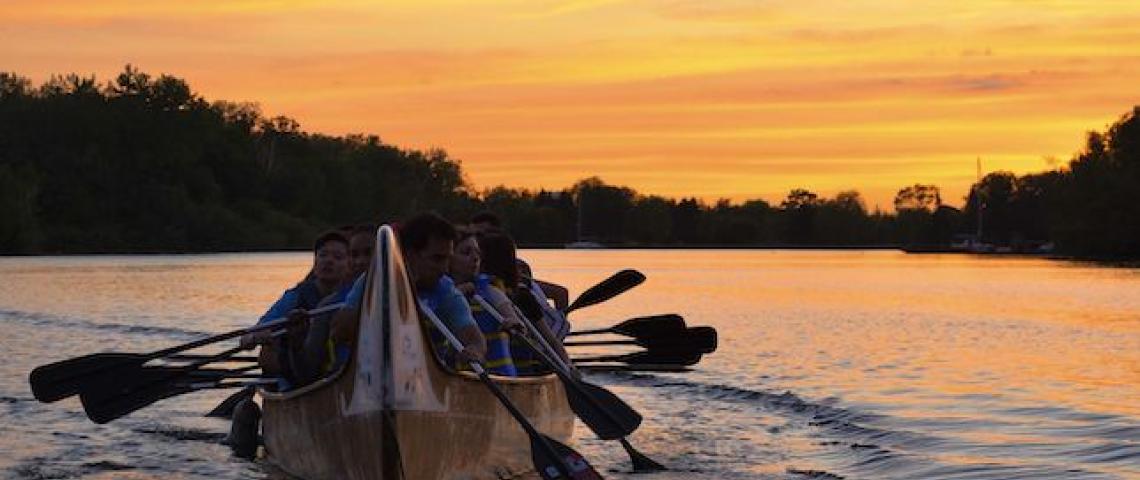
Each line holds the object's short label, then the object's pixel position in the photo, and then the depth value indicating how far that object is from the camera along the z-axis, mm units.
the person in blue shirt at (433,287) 10391
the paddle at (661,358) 17656
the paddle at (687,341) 17406
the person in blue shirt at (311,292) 12117
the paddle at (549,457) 10664
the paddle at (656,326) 17969
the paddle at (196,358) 13961
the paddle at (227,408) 16644
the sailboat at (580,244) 192250
